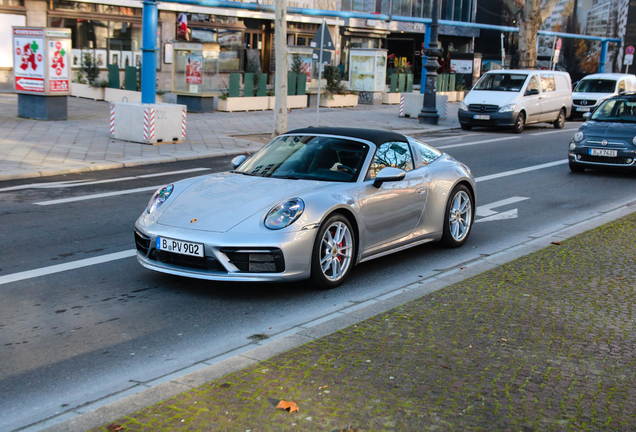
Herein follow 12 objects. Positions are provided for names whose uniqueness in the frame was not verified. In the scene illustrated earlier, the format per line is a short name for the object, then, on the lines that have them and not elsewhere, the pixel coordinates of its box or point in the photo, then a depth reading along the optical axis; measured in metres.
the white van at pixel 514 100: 22.53
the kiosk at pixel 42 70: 19.25
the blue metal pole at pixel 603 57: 50.69
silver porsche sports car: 5.89
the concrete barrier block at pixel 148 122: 16.58
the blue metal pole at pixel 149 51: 17.83
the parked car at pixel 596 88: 29.27
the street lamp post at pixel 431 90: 24.59
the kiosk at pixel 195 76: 24.75
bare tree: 35.22
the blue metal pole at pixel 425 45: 30.27
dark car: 13.57
